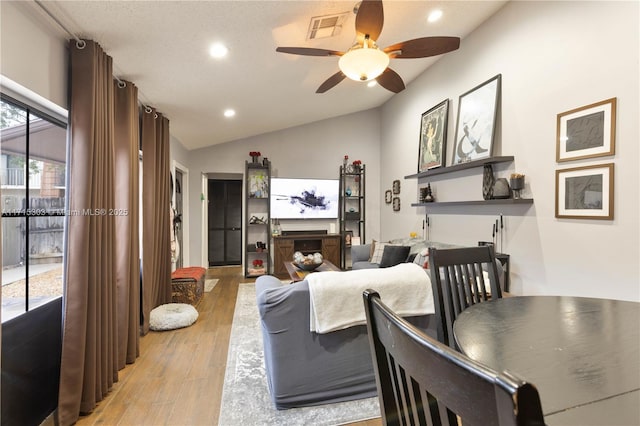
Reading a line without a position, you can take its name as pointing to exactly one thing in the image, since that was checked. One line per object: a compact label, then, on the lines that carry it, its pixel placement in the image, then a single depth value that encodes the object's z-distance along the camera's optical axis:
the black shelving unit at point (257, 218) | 5.66
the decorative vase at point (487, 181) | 3.35
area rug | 1.79
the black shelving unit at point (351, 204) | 5.99
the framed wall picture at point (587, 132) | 2.26
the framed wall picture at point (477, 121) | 3.34
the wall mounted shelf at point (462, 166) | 3.17
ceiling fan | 2.11
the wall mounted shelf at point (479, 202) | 2.94
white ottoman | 3.10
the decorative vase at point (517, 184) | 2.99
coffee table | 3.54
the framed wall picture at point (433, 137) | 4.14
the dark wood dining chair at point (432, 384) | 0.30
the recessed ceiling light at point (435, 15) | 3.00
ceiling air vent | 2.50
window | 1.59
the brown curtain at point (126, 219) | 2.38
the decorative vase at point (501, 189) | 3.08
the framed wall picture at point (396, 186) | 5.48
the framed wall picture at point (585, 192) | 2.27
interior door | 6.35
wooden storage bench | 3.70
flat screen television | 5.86
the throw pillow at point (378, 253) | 4.37
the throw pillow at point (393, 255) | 3.98
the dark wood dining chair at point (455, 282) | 1.51
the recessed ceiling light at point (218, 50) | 2.31
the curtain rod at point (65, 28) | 1.53
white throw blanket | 1.83
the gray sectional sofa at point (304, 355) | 1.83
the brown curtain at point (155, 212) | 3.01
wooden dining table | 0.65
